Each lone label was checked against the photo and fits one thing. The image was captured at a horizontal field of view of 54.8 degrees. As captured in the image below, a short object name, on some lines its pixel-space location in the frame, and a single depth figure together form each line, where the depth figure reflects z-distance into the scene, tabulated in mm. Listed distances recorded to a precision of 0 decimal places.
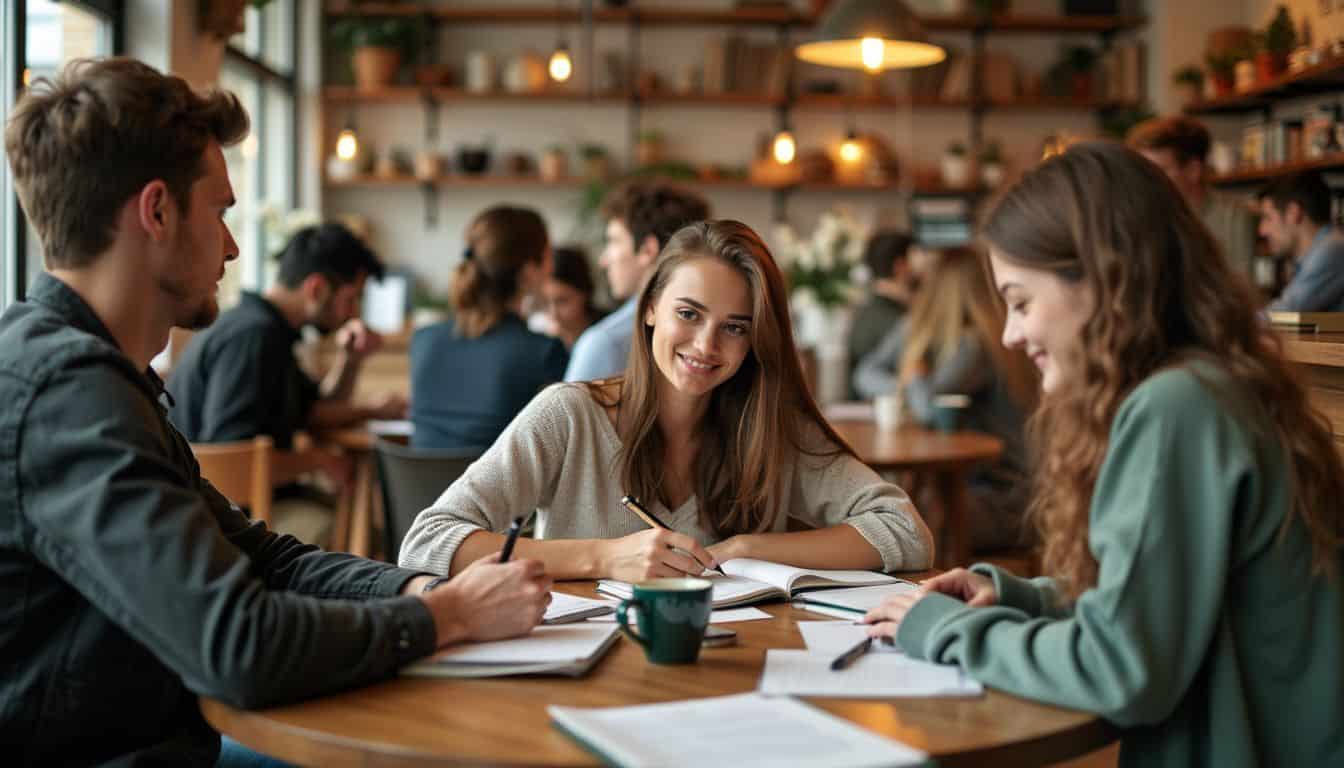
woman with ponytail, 3428
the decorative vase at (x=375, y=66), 6695
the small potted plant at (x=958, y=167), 6957
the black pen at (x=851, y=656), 1337
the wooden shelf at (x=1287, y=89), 5172
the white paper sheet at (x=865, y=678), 1252
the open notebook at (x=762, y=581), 1646
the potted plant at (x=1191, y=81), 6486
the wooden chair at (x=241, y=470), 3029
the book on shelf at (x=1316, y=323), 2309
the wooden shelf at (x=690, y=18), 6836
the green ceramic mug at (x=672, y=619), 1330
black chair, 2955
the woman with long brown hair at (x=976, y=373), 4195
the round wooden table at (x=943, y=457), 3715
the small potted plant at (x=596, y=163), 6852
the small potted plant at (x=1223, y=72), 6203
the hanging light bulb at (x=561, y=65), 5680
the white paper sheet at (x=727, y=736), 1046
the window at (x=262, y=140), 5910
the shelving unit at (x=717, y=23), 6840
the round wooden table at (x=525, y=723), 1085
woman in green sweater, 1174
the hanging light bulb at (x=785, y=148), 5605
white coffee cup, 4336
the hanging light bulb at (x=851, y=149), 5781
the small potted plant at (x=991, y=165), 6969
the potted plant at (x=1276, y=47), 5570
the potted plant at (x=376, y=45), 6684
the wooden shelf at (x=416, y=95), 6770
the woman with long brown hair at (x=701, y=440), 2000
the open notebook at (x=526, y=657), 1289
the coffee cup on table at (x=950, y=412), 4270
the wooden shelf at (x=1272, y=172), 5230
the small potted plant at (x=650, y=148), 6910
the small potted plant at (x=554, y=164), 6844
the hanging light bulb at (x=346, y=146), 5805
